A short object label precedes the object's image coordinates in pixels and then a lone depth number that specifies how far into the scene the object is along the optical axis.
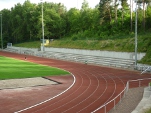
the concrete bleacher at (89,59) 33.97
